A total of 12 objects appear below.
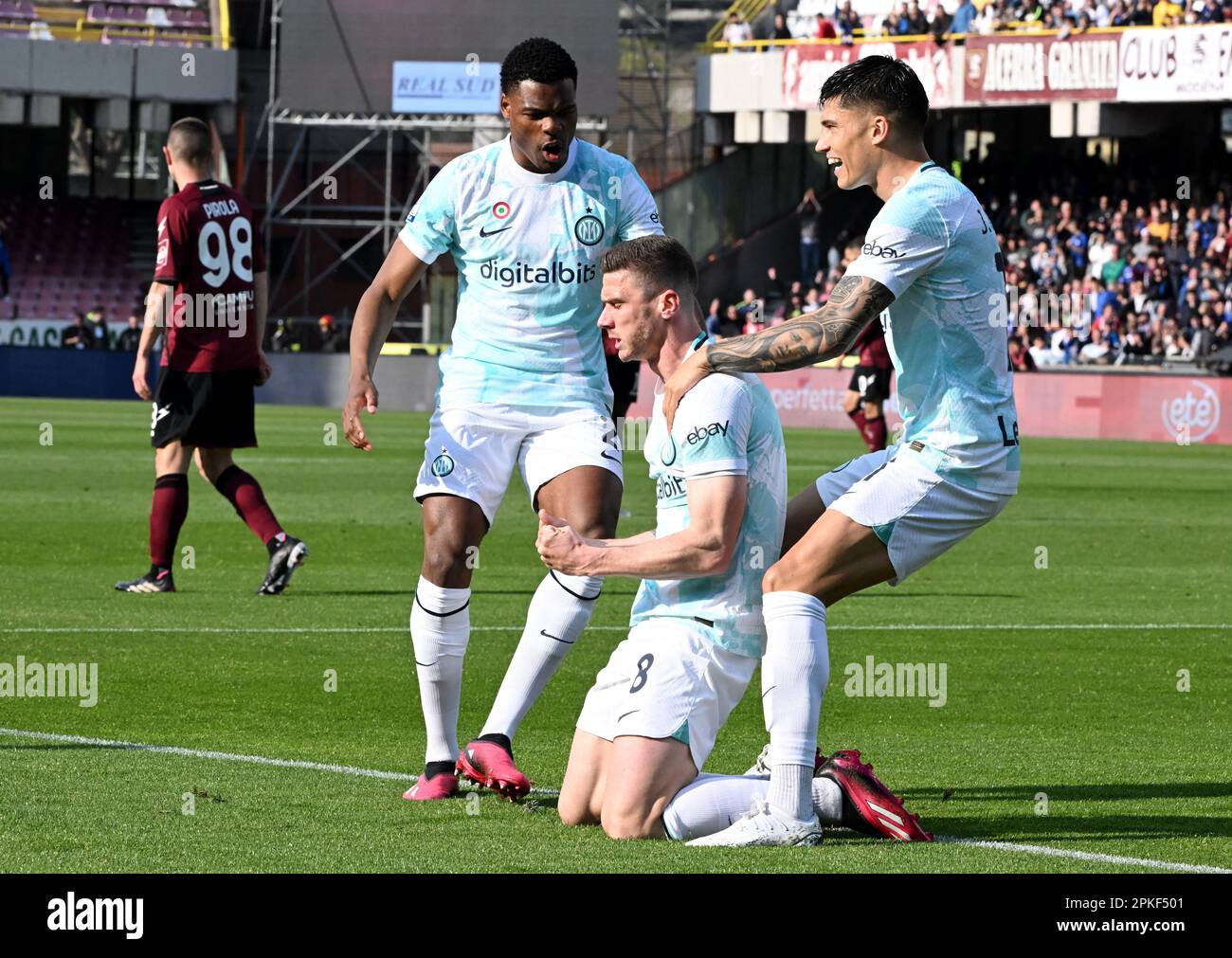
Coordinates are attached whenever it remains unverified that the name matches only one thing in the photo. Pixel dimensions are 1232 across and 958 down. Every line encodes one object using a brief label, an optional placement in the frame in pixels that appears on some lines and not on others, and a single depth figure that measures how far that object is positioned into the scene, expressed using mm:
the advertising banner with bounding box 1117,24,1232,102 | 38219
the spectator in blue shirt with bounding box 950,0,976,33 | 42250
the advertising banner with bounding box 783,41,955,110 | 42094
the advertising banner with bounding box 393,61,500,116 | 50219
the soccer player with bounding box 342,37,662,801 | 6832
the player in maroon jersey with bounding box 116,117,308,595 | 11672
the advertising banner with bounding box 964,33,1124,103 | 39969
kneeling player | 5852
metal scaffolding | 50906
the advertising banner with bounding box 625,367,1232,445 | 32844
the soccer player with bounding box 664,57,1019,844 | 5758
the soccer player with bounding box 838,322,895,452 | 20969
